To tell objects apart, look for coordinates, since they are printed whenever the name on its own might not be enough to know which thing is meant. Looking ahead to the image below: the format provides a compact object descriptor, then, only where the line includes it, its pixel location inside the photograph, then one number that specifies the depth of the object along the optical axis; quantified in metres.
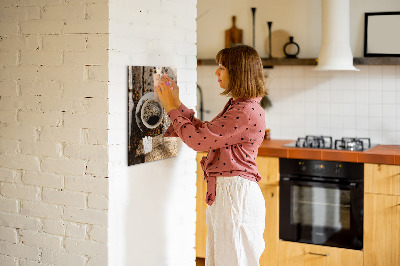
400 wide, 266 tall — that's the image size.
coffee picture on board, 2.58
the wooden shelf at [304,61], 4.19
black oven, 3.85
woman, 2.51
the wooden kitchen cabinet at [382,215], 3.72
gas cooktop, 4.02
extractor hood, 4.17
